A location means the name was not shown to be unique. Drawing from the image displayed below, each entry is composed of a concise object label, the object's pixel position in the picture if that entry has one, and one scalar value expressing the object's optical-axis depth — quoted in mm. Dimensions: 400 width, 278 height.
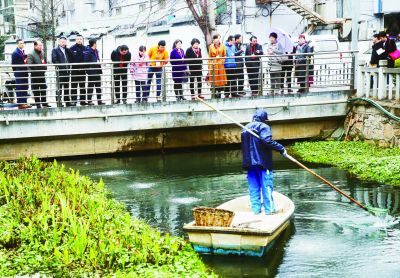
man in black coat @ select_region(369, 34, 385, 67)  18656
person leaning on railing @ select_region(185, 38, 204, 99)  18062
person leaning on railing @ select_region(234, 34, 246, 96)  18548
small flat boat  9625
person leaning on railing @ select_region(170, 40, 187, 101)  18266
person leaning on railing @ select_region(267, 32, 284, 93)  18906
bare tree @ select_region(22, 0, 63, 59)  30941
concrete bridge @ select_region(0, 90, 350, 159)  17578
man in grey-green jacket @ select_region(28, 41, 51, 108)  17125
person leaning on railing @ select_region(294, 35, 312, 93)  18888
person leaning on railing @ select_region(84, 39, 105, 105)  17531
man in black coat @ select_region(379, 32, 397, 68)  18500
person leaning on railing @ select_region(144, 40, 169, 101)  18155
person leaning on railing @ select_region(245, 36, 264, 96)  18766
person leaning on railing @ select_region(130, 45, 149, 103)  17922
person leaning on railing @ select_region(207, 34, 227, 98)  18766
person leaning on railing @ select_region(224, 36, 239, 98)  18750
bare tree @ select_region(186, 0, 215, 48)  24734
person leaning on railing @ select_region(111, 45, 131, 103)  17683
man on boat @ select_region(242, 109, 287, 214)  10836
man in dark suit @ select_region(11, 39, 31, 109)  17203
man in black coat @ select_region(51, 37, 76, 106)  17192
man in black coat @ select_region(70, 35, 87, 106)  17391
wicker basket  9961
